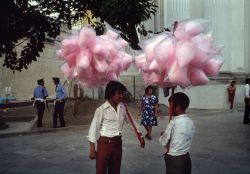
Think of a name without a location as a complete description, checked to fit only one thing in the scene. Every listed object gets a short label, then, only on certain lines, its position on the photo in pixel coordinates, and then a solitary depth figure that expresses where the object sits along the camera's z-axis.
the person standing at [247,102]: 9.96
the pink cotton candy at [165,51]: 2.95
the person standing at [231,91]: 13.19
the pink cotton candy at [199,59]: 2.96
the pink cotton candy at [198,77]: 3.04
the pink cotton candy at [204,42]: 2.97
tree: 4.10
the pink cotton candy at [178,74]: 2.94
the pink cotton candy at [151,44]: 3.06
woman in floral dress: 7.80
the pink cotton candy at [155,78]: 3.19
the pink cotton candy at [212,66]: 3.08
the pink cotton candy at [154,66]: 3.05
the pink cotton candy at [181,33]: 2.96
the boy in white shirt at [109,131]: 3.61
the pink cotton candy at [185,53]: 2.89
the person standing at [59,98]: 9.33
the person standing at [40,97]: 9.67
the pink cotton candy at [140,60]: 3.24
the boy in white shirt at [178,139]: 3.27
